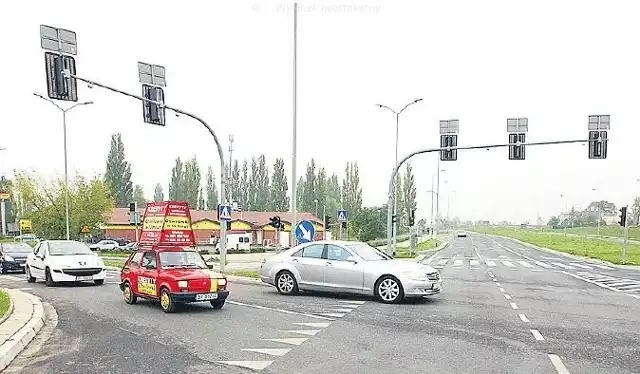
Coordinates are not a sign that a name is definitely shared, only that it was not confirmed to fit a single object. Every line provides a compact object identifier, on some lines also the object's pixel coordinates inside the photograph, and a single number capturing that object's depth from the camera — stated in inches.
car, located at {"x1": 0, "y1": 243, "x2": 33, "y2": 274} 1047.0
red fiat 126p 502.0
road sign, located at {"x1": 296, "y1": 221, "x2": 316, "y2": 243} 803.4
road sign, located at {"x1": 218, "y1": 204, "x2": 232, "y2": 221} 879.1
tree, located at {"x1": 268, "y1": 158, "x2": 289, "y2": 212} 3481.8
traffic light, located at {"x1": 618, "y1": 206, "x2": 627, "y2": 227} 1397.6
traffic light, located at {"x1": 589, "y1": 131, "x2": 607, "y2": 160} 835.4
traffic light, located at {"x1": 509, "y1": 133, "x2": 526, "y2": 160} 878.4
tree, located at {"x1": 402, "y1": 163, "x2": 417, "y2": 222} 3528.5
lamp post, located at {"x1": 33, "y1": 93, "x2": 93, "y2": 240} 1466.0
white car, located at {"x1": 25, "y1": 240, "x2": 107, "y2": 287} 754.8
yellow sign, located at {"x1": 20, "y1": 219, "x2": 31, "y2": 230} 1856.5
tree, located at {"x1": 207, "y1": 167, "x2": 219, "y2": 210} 3622.0
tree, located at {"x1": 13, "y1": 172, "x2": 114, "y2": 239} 1900.8
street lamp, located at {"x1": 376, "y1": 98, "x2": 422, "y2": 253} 1367.0
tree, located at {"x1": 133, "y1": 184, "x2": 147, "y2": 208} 4133.9
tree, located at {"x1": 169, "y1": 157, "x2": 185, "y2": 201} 3356.3
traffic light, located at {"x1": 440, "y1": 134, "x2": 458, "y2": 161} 903.7
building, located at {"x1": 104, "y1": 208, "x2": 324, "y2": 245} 2610.7
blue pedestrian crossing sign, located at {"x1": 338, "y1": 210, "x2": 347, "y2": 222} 1151.0
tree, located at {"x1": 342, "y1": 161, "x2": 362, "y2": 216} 3384.8
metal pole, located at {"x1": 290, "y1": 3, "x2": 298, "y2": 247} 916.0
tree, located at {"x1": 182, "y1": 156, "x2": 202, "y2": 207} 3346.5
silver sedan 574.6
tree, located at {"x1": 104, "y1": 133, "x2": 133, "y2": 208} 3127.5
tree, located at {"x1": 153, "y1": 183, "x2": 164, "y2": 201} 4613.7
